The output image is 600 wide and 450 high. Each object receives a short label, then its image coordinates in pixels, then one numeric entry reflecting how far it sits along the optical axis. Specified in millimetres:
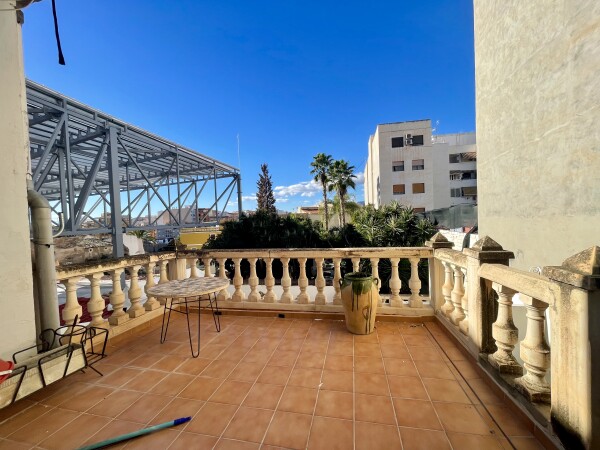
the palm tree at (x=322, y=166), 24094
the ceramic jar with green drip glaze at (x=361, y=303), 2801
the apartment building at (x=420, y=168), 26219
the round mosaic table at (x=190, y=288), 2420
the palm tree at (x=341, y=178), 23783
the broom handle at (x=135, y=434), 1434
